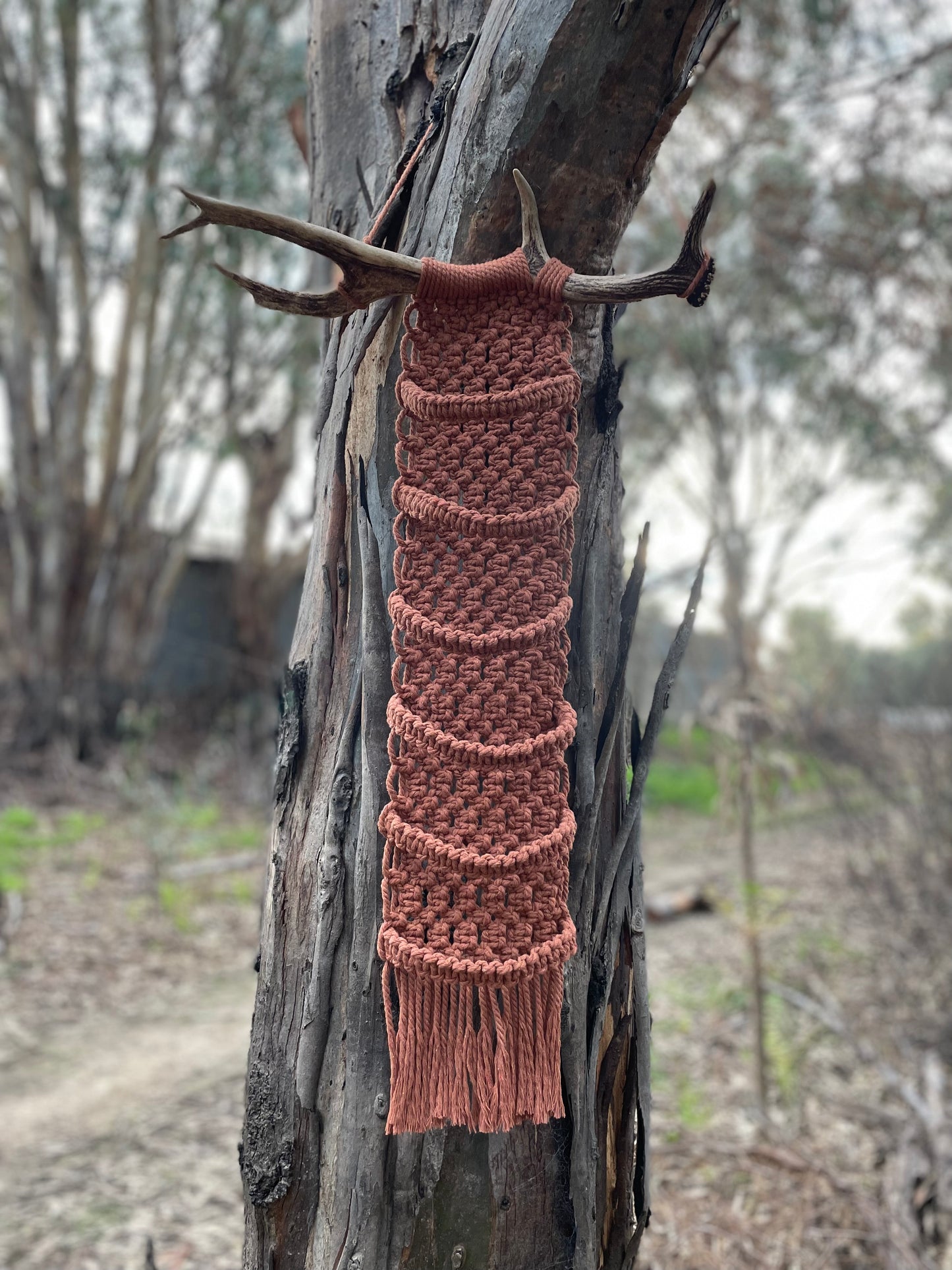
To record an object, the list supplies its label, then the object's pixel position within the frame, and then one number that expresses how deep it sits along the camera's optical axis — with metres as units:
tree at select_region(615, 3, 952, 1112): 7.78
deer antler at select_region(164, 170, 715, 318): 1.12
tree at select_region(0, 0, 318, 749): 7.62
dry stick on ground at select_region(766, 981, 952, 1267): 2.28
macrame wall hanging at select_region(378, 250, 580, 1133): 1.19
